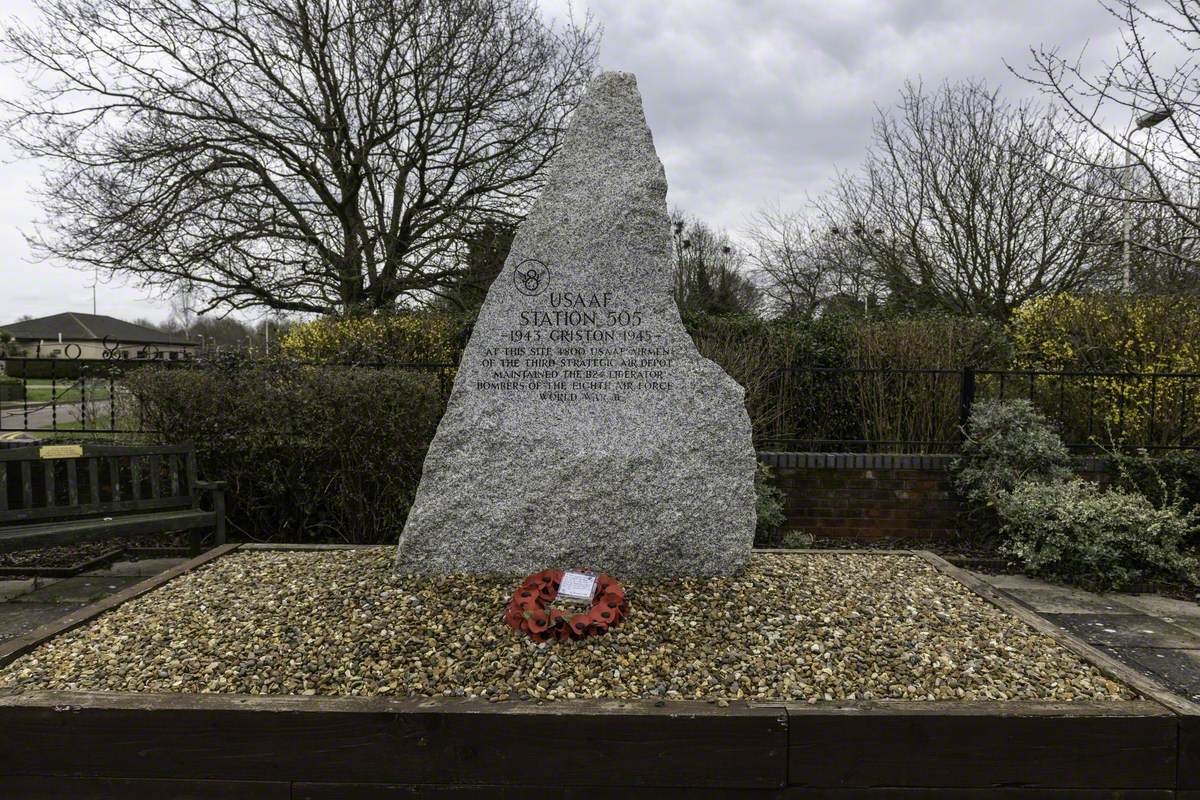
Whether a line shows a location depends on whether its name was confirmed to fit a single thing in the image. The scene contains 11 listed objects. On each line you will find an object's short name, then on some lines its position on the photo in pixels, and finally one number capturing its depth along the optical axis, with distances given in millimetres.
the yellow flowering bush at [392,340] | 8211
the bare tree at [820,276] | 17406
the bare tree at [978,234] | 12234
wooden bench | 4719
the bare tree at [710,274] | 24141
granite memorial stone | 3842
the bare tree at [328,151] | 12125
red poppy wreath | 3182
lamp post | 5762
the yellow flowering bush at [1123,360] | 6895
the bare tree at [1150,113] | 5664
